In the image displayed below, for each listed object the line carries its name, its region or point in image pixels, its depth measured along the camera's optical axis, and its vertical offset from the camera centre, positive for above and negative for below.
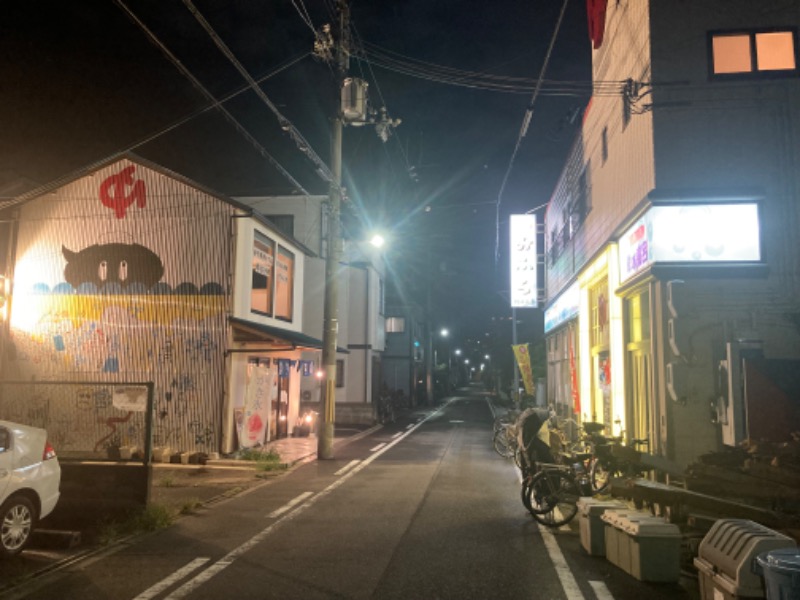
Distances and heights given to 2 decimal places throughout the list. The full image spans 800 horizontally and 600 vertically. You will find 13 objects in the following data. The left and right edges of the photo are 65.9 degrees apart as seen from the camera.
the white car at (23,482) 6.93 -1.23
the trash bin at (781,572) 3.83 -1.15
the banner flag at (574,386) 20.84 -0.02
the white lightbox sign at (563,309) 20.94 +2.96
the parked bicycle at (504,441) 15.76 -1.55
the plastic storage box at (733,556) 4.36 -1.27
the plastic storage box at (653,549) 6.29 -1.66
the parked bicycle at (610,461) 10.84 -1.34
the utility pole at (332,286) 16.47 +2.63
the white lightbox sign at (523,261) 25.80 +5.21
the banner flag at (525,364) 27.69 +0.93
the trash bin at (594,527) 7.29 -1.67
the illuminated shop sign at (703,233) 10.47 +2.64
